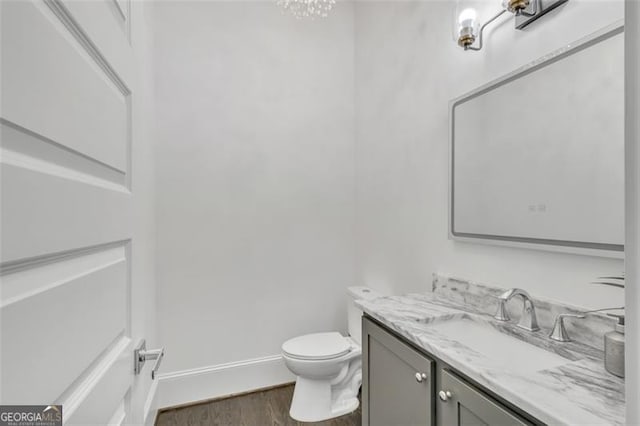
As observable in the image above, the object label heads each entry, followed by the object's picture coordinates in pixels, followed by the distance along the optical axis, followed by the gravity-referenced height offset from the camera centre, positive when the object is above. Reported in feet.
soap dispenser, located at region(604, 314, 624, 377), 2.78 -1.21
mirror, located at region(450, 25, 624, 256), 3.43 +0.73
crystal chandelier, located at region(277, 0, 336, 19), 7.79 +5.08
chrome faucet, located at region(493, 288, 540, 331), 4.02 -1.22
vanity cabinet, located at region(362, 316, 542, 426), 2.92 -1.96
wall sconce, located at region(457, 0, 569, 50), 4.01 +2.57
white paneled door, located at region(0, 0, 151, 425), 1.16 +0.03
